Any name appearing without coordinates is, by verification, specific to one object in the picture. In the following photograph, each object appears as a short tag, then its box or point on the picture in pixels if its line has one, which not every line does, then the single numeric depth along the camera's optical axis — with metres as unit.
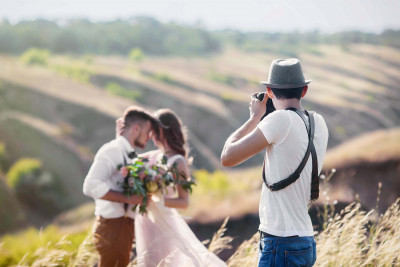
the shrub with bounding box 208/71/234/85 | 86.88
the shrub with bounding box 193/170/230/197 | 23.53
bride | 4.30
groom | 4.15
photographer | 2.67
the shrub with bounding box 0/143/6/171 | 33.65
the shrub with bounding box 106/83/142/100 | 59.66
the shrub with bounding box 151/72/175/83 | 74.44
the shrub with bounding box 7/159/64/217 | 29.72
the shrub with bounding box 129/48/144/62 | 87.18
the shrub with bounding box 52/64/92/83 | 65.25
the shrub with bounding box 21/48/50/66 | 69.24
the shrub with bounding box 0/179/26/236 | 26.83
